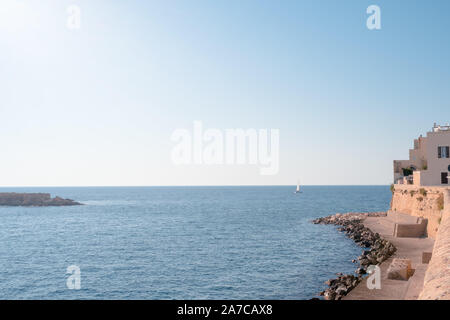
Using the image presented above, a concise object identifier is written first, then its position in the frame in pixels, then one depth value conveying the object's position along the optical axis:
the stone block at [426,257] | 23.56
